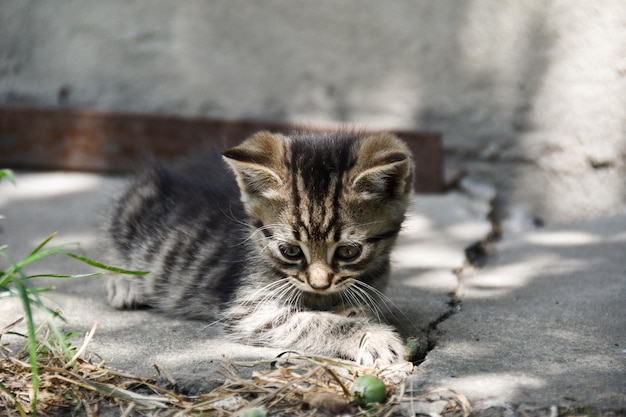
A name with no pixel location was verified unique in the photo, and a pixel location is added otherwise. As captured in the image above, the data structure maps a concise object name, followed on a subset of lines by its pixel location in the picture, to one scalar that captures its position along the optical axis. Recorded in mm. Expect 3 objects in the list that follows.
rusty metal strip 5898
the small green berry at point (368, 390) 2695
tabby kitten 3250
